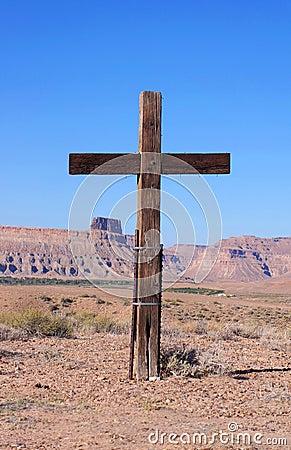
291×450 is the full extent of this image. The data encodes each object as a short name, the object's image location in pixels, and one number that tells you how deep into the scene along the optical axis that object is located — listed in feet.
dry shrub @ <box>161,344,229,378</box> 29.94
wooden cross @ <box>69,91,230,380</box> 29.40
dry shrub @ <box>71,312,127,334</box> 51.37
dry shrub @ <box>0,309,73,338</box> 44.73
